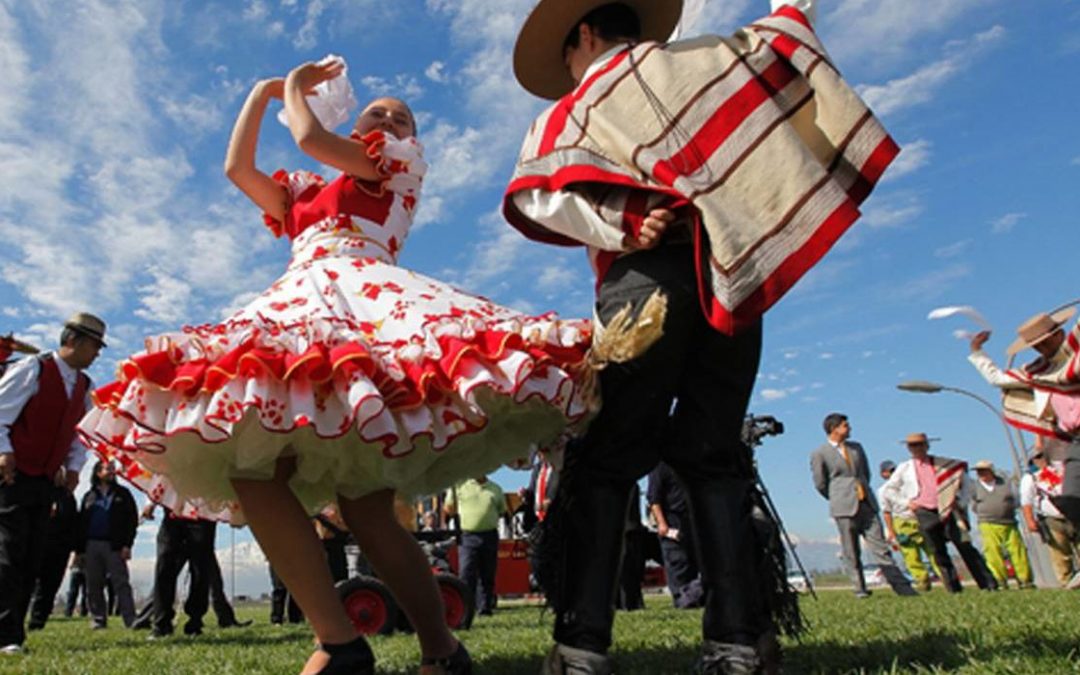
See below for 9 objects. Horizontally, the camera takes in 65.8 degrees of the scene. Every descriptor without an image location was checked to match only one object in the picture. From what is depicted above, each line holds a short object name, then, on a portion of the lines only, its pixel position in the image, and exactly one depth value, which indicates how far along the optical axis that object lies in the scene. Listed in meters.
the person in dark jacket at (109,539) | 10.03
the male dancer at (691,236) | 2.23
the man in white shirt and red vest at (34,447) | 5.44
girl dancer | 2.12
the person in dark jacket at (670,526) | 8.73
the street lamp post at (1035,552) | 15.40
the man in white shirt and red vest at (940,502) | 10.83
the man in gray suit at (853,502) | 9.91
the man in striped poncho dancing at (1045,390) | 5.25
